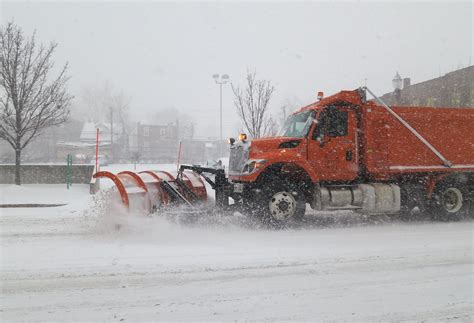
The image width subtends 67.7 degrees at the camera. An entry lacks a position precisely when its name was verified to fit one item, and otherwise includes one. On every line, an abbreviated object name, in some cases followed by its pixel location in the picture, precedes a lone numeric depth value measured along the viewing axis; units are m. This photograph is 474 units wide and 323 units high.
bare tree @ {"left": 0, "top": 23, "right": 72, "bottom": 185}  14.30
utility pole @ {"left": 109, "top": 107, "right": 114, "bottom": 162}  50.17
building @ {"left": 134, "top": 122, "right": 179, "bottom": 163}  64.75
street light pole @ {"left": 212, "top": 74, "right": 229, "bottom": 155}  27.08
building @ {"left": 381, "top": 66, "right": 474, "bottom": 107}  19.97
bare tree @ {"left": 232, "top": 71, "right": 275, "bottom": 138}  17.06
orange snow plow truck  7.64
